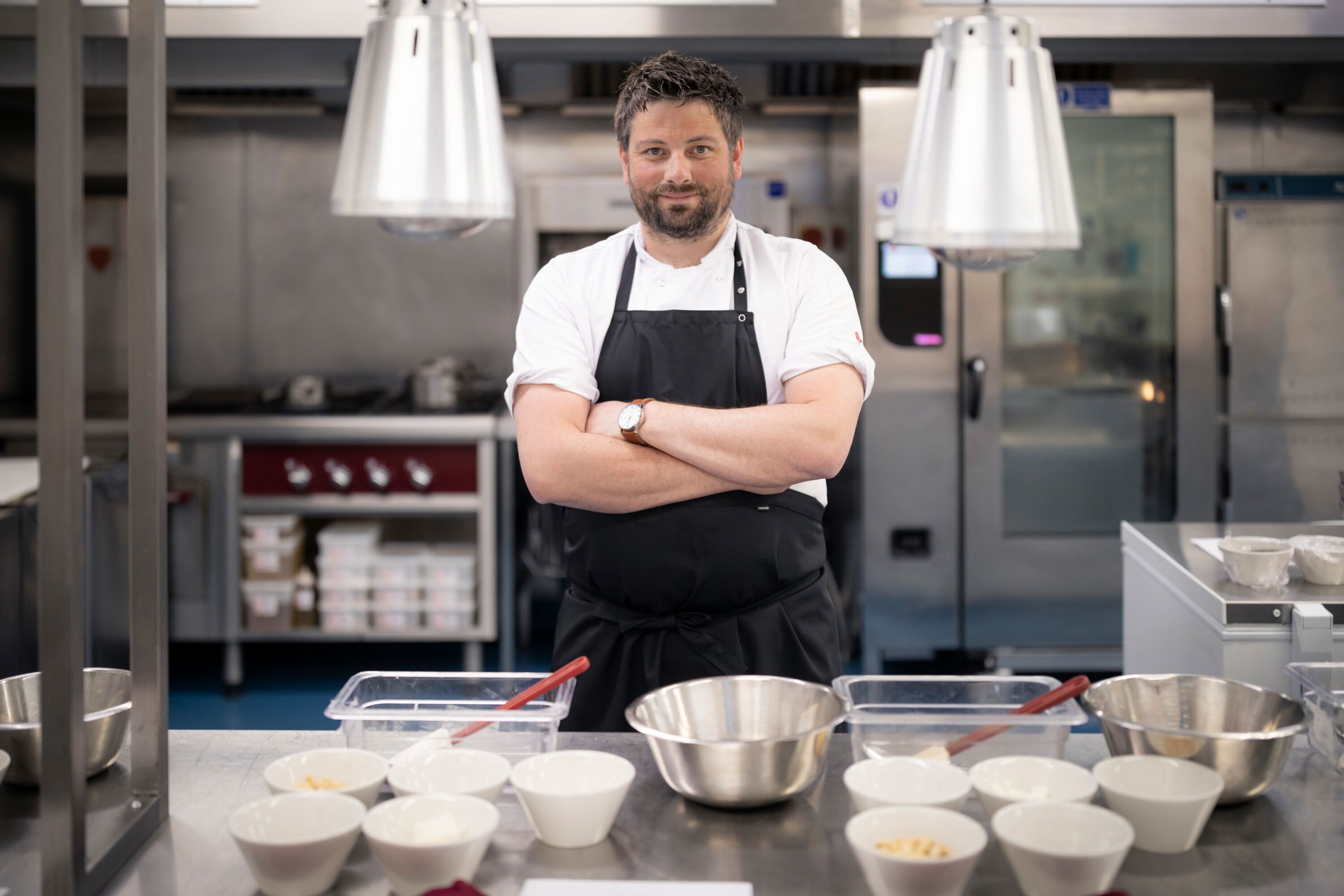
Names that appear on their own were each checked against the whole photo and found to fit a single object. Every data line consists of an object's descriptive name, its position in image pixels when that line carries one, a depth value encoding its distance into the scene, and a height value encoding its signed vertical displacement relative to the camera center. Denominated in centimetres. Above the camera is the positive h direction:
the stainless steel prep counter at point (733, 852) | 124 -45
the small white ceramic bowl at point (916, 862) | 114 -40
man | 197 +2
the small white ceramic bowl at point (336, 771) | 133 -38
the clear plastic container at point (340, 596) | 425 -58
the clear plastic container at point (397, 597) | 425 -58
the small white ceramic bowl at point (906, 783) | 129 -39
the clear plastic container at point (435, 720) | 145 -35
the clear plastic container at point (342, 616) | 426 -65
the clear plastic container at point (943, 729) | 140 -35
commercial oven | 415 +9
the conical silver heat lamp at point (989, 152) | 124 +28
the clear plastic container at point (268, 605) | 424 -61
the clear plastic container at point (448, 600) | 426 -59
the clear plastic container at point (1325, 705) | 148 -34
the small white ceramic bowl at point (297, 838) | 118 -41
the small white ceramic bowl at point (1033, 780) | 131 -38
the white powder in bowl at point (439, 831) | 125 -41
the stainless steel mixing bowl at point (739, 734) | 132 -35
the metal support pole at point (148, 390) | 133 +4
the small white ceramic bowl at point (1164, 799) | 126 -39
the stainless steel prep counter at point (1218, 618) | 216 -35
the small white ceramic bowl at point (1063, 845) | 115 -40
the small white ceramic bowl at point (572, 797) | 127 -39
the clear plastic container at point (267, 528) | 420 -34
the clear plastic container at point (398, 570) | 423 -48
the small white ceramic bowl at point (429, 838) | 118 -40
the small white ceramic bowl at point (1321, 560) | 226 -25
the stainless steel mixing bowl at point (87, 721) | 139 -34
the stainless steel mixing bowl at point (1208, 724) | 135 -35
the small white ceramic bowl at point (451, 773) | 135 -38
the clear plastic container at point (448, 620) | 427 -66
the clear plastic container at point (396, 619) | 426 -66
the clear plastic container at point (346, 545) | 423 -40
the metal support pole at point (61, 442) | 106 -1
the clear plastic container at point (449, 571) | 425 -49
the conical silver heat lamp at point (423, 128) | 119 +29
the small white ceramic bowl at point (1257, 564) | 223 -25
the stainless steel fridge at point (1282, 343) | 426 +30
